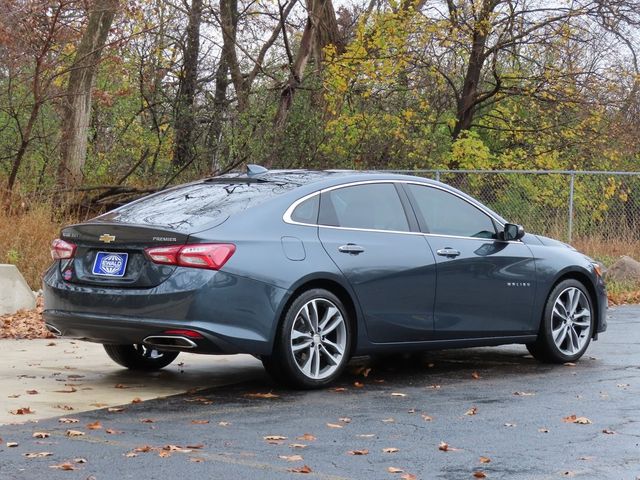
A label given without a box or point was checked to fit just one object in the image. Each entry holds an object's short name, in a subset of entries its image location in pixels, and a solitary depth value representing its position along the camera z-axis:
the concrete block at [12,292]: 12.73
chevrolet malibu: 7.66
